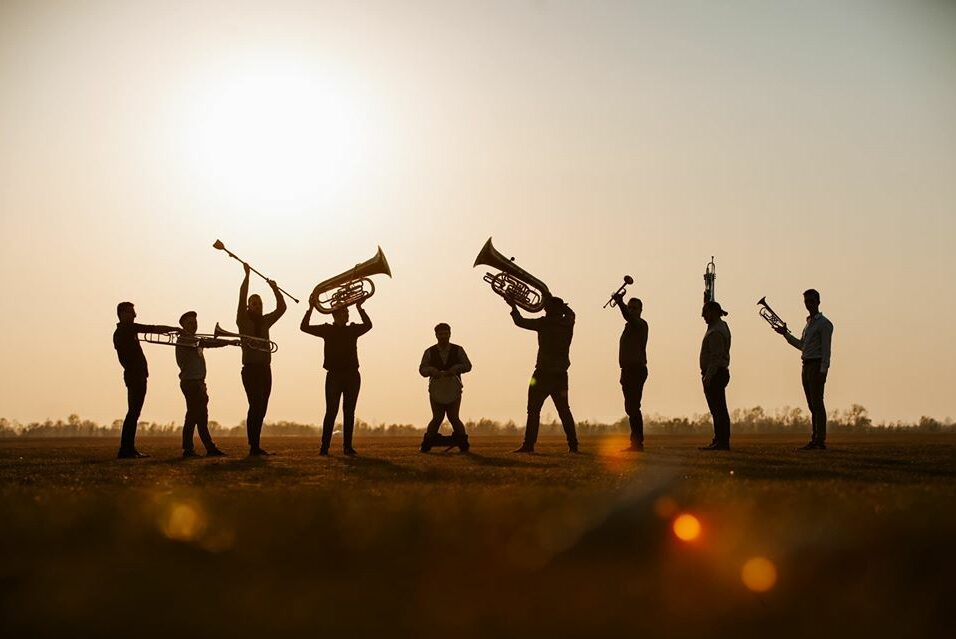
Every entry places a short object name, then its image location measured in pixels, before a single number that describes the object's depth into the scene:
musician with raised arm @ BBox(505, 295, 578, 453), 19.02
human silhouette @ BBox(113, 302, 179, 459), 17.88
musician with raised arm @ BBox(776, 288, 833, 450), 18.59
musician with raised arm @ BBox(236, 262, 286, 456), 18.33
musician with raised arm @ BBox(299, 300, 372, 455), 18.20
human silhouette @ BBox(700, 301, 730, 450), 18.97
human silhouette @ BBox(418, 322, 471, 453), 19.34
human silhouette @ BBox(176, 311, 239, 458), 19.05
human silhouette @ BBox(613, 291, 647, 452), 19.00
